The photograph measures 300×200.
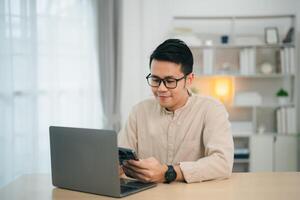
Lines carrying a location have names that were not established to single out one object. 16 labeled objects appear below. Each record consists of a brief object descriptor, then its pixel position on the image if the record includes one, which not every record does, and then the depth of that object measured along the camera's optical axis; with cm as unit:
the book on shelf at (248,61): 436
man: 167
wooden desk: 148
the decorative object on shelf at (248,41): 434
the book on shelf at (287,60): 428
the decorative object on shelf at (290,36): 435
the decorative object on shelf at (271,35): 437
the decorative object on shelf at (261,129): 442
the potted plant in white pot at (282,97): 438
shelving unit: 438
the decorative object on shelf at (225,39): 441
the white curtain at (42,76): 251
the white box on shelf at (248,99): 434
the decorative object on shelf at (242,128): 439
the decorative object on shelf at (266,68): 439
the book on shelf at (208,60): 436
